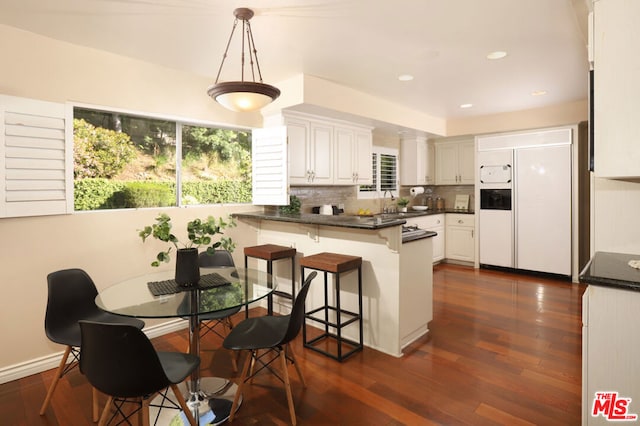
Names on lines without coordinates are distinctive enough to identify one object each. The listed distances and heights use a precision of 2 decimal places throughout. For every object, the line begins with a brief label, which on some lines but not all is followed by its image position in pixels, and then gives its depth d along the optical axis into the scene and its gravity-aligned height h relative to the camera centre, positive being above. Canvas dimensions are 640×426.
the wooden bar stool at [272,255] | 3.40 -0.43
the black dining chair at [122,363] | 1.56 -0.68
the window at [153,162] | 3.15 +0.48
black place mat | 2.20 -0.48
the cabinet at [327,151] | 4.21 +0.76
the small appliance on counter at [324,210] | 4.79 +0.00
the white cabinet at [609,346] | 1.56 -0.61
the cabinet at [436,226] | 5.76 -0.27
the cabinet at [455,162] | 6.32 +0.87
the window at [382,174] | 5.98 +0.64
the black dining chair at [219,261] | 3.07 -0.44
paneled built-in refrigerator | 5.10 +0.15
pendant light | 2.25 +0.75
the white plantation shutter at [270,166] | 3.93 +0.49
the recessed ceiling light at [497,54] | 3.21 +1.41
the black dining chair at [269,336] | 2.09 -0.77
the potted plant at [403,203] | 6.23 +0.13
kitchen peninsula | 2.94 -0.56
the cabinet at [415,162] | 6.40 +0.88
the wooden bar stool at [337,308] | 2.89 -0.85
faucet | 6.20 +0.11
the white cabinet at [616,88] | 1.65 +0.57
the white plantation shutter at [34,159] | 2.59 +0.39
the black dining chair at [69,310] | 2.24 -0.68
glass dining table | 1.95 -0.52
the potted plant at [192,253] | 2.21 -0.26
